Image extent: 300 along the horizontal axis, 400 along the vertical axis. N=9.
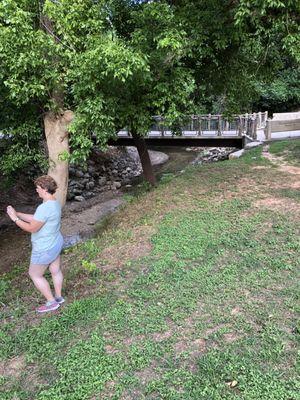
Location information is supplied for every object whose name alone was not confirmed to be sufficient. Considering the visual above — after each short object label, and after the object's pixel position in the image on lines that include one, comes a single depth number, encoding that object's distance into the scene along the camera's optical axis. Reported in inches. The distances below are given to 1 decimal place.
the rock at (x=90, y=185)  756.6
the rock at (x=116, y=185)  749.3
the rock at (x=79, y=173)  799.5
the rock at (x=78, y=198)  665.7
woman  165.3
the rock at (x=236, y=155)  574.3
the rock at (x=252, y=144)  641.5
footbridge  727.7
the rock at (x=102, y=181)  789.3
